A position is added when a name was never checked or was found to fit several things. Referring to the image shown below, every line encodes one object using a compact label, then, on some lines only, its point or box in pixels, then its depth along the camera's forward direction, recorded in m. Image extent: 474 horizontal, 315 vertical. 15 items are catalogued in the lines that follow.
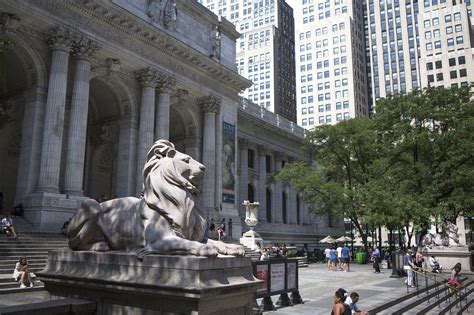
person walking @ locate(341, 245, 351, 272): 26.28
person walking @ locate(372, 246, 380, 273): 24.97
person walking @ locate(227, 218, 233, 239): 33.84
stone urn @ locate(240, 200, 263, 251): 29.62
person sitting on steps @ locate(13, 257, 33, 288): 13.67
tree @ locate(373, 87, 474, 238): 30.06
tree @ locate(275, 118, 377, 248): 34.44
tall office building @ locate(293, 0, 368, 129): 103.69
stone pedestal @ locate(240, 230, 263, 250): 29.55
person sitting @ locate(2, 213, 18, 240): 18.29
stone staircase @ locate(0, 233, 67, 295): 14.10
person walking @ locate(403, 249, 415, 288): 17.19
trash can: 34.47
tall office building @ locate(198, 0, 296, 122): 104.75
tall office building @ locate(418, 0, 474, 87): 83.81
